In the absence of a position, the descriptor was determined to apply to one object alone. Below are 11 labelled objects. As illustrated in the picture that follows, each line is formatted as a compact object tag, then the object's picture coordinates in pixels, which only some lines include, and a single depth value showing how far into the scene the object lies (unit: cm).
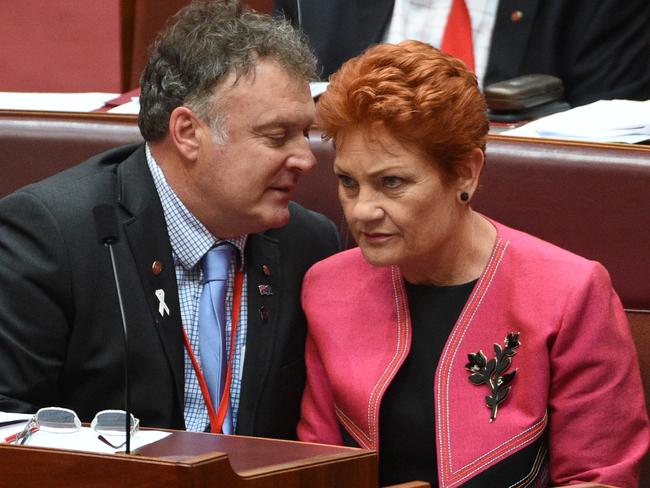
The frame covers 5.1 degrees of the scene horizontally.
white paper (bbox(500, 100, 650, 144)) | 953
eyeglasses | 889
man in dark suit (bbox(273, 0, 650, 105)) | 1000
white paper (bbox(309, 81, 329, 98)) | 969
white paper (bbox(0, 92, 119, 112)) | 986
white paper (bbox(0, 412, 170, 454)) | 886
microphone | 897
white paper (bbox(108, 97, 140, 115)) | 976
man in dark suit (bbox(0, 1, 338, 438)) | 924
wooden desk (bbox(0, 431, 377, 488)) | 866
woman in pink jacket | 910
